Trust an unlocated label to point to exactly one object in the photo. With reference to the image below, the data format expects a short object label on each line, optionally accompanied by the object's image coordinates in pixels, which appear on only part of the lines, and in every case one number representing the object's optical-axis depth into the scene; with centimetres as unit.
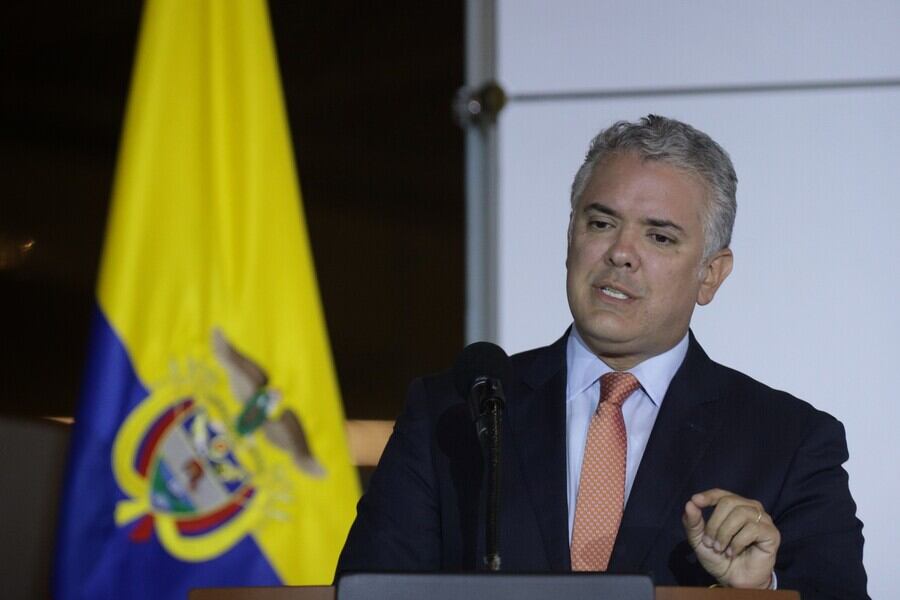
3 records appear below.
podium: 444
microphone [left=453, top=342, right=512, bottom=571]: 454
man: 476
